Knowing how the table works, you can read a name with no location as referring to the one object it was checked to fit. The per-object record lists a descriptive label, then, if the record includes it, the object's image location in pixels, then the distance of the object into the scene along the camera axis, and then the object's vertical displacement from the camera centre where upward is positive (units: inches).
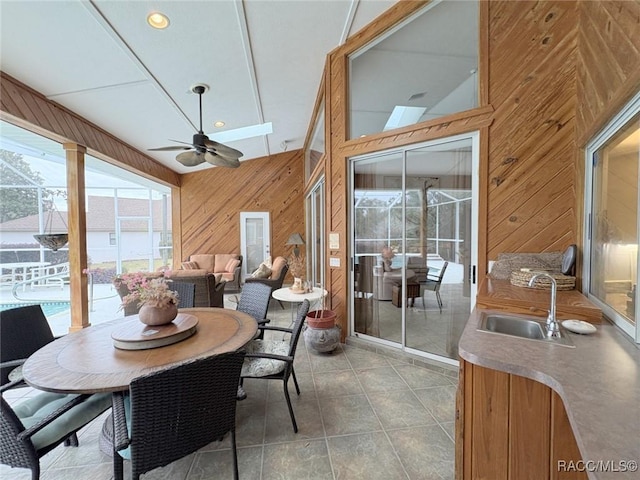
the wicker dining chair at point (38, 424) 49.6 -39.8
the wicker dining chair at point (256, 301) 106.3 -26.7
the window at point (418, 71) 104.5 +71.1
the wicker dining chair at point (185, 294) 114.5 -25.1
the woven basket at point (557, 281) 80.4 -14.2
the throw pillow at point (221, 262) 293.3 -29.9
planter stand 125.1 -46.1
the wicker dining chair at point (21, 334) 71.3 -27.3
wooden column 151.6 +0.2
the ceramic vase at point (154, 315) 76.0 -22.3
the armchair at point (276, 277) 199.8 -32.2
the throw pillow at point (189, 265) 278.8 -31.5
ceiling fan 120.0 +37.7
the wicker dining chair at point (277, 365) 78.7 -39.8
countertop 29.3 -21.7
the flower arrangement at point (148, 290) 75.1 -15.3
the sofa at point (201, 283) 158.7 -29.0
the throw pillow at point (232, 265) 282.9 -32.2
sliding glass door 108.4 -4.2
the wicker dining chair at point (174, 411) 47.1 -32.9
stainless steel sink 62.2 -21.8
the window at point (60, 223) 210.8 +12.8
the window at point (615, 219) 55.8 +3.6
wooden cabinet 43.9 -33.7
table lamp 299.0 -7.5
